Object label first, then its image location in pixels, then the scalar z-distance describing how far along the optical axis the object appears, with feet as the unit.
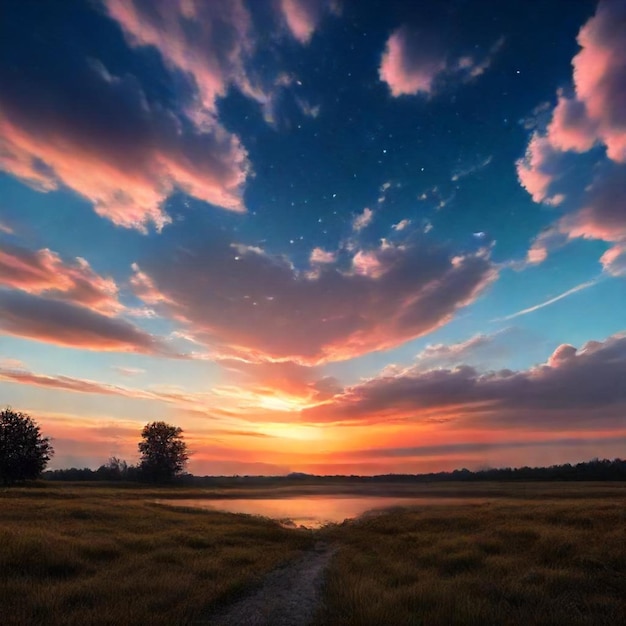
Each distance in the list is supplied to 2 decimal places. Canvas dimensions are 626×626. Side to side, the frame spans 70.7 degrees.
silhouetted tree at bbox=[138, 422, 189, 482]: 353.31
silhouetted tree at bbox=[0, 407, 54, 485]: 251.80
